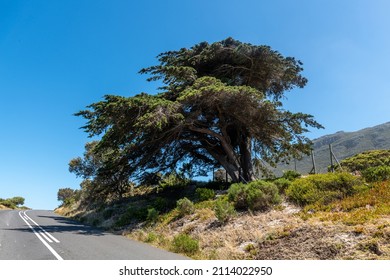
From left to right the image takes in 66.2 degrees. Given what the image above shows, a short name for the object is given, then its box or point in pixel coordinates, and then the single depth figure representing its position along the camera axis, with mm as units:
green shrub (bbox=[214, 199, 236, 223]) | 12711
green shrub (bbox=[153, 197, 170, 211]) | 20211
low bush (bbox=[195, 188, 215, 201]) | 18781
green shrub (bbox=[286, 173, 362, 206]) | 12586
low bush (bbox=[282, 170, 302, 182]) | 19228
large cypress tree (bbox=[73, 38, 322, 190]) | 19125
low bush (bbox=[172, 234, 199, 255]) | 10109
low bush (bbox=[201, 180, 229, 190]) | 23244
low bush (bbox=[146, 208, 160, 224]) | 17709
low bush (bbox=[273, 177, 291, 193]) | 15716
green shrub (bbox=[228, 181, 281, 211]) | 13398
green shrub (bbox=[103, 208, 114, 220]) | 24419
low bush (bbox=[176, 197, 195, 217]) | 16500
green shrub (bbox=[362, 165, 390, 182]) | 13695
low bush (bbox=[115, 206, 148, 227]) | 19719
